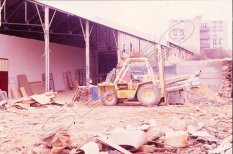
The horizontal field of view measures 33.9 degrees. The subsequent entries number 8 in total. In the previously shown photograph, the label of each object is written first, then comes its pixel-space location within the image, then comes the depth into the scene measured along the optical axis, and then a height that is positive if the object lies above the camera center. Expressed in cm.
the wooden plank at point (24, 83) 2325 -35
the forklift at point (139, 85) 1583 -35
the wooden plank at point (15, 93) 2223 -92
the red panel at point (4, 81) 2142 -20
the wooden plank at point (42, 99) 1641 -93
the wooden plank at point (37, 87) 2461 -64
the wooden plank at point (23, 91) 2284 -83
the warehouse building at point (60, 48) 2250 +217
